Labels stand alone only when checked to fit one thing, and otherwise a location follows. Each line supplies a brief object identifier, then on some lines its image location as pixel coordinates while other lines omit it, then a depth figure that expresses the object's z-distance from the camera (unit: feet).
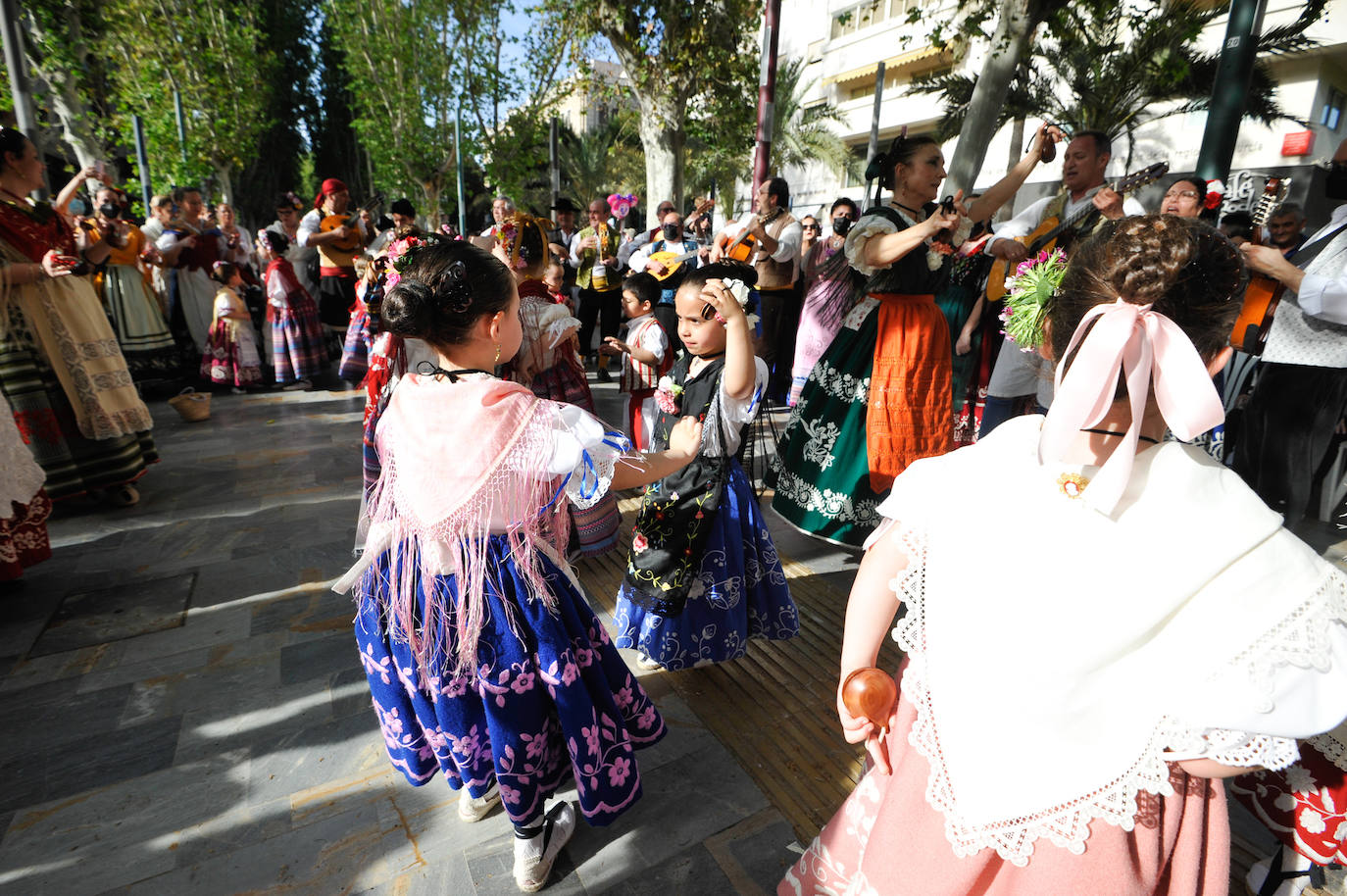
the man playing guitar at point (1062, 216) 10.63
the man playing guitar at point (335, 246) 22.99
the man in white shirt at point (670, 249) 18.10
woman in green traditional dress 9.63
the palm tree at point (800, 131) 74.33
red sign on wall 48.03
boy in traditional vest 11.96
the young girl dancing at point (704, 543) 8.05
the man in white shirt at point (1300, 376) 9.80
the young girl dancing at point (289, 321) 23.71
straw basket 19.88
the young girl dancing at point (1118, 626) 3.25
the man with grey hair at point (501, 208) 20.87
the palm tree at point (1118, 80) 36.73
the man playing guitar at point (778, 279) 18.71
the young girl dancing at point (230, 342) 22.94
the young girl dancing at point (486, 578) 5.18
